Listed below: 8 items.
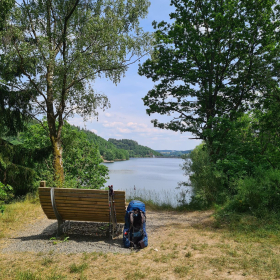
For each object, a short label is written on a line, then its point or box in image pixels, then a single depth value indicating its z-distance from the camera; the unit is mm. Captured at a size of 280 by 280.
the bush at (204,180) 7410
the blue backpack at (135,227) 4031
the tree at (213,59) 10031
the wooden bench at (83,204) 4230
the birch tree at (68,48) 7824
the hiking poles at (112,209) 4259
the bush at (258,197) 5484
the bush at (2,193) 4223
